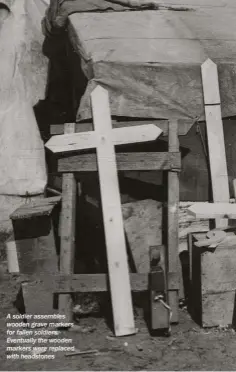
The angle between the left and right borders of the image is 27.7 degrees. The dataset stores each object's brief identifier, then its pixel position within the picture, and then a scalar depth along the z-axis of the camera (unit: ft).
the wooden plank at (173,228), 14.30
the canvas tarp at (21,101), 22.67
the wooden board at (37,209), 15.55
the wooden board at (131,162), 14.38
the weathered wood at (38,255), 16.06
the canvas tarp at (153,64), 15.79
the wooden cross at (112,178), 13.94
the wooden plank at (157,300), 13.62
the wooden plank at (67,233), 14.37
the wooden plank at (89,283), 14.11
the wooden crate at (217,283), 14.06
